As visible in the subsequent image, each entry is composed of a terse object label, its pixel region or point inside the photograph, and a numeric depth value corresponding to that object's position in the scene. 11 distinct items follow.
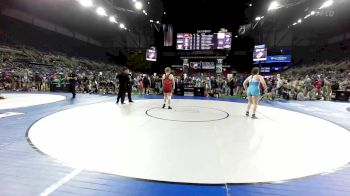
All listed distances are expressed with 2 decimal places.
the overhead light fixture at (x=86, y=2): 14.30
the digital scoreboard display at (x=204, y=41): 22.91
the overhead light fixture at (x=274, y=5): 17.39
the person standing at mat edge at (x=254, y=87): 7.60
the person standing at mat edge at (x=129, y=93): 11.08
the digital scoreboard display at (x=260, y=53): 21.13
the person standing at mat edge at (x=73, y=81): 12.72
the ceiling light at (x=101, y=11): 16.05
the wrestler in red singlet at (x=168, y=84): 9.15
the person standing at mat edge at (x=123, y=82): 10.41
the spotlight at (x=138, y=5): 18.96
